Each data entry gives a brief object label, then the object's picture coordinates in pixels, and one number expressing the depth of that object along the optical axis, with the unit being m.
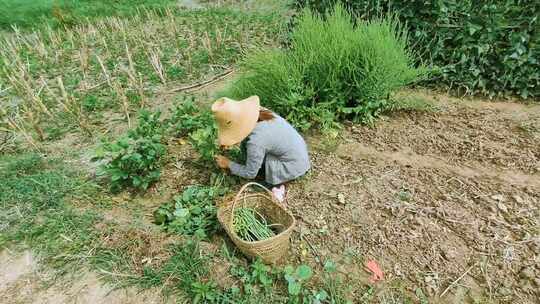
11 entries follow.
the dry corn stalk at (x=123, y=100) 3.79
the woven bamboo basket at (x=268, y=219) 2.08
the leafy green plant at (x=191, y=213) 2.50
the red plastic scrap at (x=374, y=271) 2.15
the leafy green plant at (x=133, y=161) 2.71
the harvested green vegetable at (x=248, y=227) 2.39
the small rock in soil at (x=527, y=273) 2.05
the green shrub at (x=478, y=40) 3.48
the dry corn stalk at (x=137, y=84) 4.03
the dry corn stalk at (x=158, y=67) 4.50
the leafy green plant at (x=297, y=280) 2.02
